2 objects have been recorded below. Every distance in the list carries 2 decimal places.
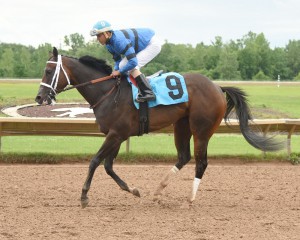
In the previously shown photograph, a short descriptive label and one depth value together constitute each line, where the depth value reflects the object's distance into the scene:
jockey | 11.78
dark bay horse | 11.95
